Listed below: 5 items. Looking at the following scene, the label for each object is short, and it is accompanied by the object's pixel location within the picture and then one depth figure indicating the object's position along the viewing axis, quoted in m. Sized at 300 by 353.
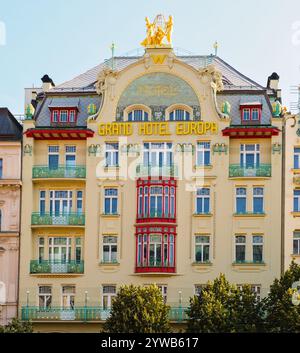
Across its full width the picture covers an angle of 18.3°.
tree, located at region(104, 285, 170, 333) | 47.03
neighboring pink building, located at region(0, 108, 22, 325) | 55.00
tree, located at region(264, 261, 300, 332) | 46.19
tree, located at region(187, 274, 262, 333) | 46.97
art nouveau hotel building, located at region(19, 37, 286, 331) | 55.00
